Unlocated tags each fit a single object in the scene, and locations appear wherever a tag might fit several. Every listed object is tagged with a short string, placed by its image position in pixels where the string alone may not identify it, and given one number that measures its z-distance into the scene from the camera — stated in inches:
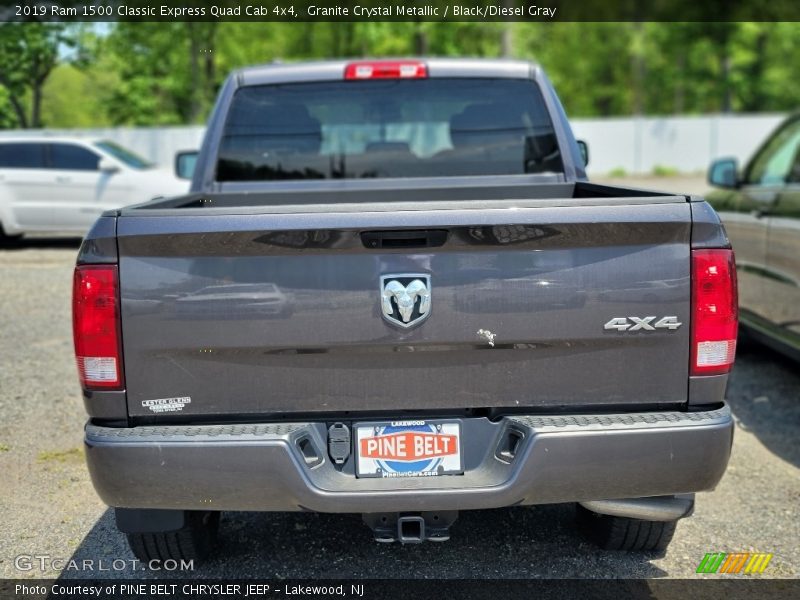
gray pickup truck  110.1
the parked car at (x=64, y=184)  514.6
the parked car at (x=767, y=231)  227.8
